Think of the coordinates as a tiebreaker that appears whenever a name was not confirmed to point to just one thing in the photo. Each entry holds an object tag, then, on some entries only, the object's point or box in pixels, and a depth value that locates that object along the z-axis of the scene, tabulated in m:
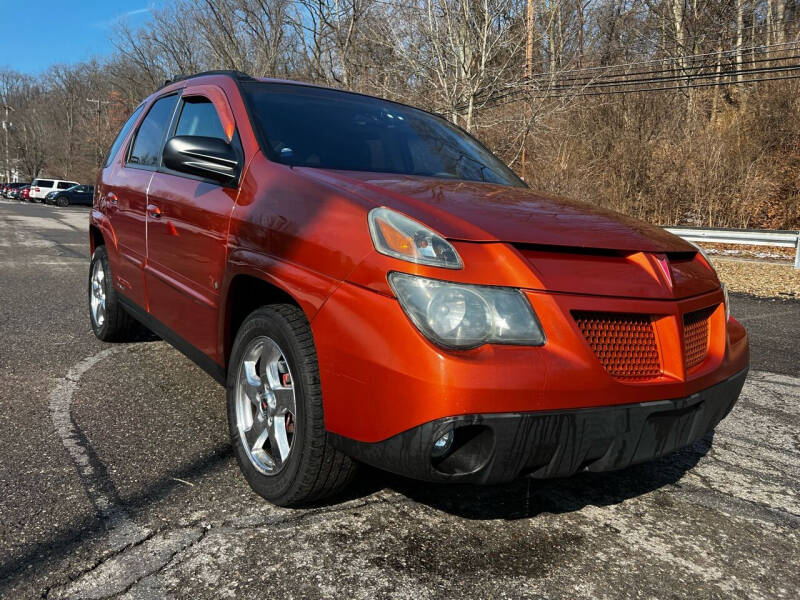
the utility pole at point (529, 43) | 16.64
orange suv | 1.90
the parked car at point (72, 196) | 45.84
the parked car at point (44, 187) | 48.94
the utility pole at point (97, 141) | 60.99
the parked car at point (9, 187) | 57.22
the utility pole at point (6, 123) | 83.12
